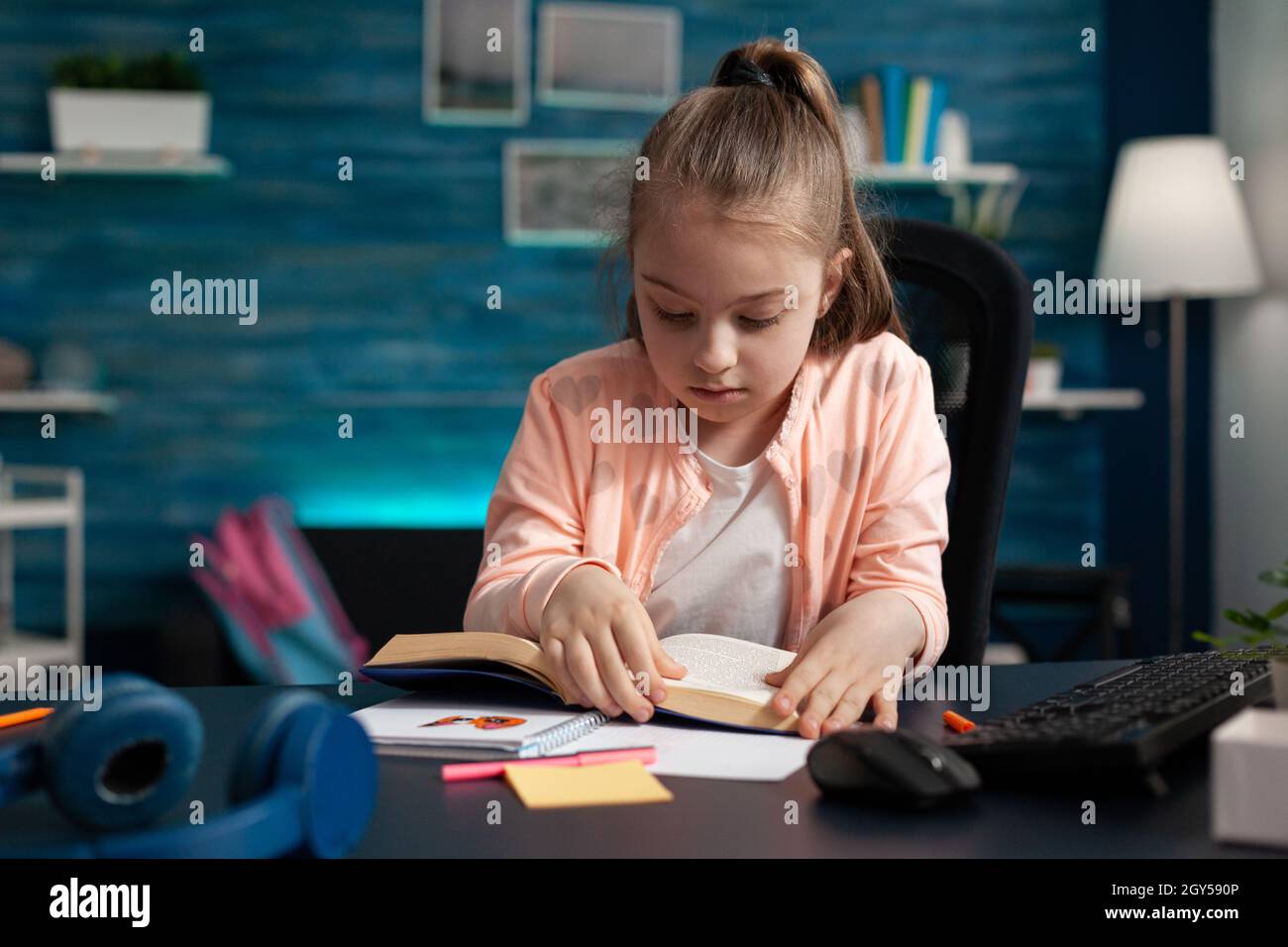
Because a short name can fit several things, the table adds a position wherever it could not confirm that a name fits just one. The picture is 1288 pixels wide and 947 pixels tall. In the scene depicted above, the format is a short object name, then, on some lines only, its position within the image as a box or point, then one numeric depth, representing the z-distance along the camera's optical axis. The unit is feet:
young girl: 3.40
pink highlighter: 2.24
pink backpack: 8.84
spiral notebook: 2.36
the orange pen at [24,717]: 2.64
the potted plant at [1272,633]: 1.98
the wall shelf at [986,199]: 11.09
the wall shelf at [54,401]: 10.05
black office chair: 3.95
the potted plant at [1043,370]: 10.75
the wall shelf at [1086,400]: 10.72
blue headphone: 1.71
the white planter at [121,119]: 10.23
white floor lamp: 9.77
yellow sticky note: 2.06
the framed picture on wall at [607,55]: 11.02
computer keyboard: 2.02
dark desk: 1.82
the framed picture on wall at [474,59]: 10.94
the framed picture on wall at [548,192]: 11.07
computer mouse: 1.96
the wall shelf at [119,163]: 10.23
